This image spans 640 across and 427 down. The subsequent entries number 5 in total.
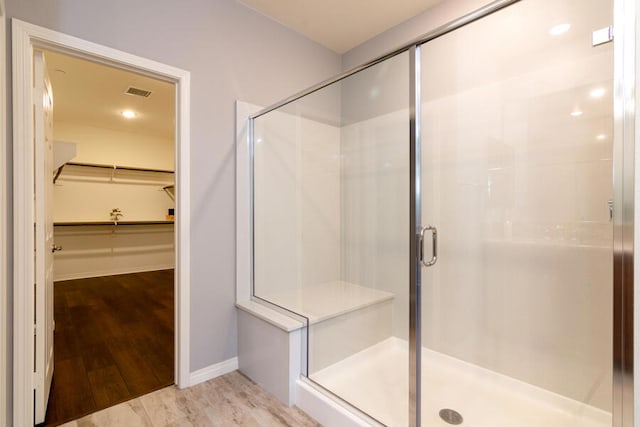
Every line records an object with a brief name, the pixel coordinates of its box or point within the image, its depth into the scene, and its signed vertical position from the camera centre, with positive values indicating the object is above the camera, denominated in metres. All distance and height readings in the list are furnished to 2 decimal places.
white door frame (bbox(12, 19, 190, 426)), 1.48 +0.08
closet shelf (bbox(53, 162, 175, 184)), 5.00 +0.77
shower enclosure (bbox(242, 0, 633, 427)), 1.64 -0.07
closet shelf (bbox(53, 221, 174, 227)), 4.66 -0.18
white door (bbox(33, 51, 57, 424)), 1.61 -0.12
